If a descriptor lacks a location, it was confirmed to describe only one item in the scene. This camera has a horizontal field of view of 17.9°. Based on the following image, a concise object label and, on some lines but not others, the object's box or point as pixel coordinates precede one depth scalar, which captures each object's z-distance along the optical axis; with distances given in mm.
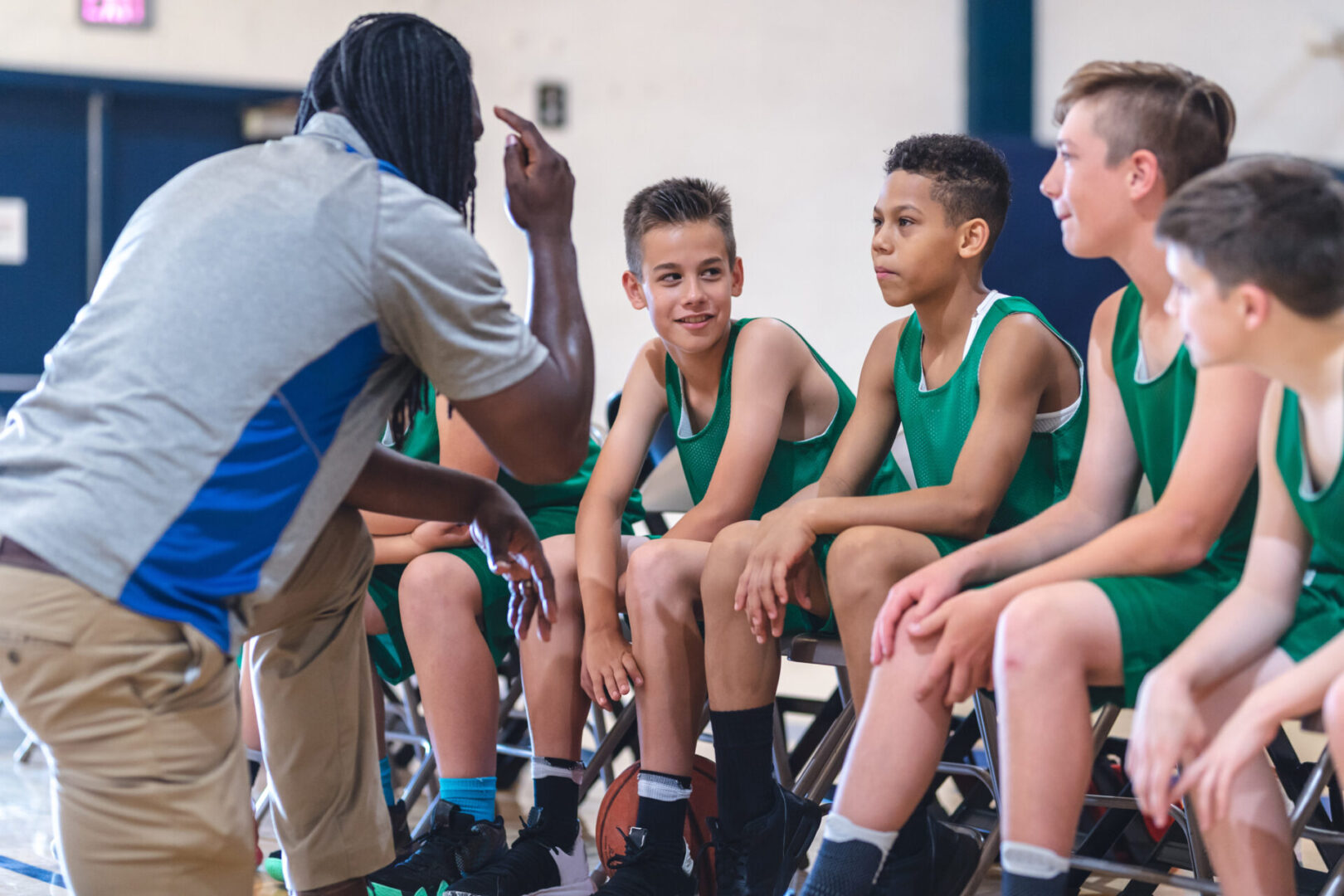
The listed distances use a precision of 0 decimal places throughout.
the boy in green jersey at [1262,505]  6578
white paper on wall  11658
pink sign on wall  11418
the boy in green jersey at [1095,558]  6691
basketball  7332
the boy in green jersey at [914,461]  7076
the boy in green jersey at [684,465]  7221
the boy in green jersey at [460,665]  7261
